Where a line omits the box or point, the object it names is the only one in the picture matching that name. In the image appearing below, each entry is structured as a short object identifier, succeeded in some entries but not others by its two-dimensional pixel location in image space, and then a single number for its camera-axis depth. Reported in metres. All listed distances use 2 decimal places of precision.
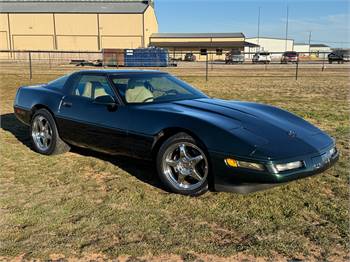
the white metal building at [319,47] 132.90
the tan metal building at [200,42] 73.25
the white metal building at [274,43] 98.25
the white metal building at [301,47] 102.32
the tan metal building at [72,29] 68.50
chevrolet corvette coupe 3.74
